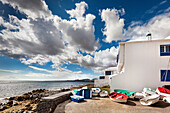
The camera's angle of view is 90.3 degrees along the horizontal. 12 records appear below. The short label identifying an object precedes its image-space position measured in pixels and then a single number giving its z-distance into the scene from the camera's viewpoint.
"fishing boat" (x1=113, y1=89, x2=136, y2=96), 8.89
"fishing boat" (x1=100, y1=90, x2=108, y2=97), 9.65
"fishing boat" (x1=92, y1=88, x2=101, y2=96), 10.14
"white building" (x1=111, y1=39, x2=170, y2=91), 10.05
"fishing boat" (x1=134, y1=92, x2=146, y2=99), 8.17
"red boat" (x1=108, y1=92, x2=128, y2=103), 7.36
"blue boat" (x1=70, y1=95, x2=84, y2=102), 7.76
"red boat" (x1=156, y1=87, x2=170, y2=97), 8.23
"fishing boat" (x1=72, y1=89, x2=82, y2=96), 9.16
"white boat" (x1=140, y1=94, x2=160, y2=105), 6.68
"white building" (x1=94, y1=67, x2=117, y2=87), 19.26
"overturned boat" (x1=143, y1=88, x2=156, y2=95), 8.52
